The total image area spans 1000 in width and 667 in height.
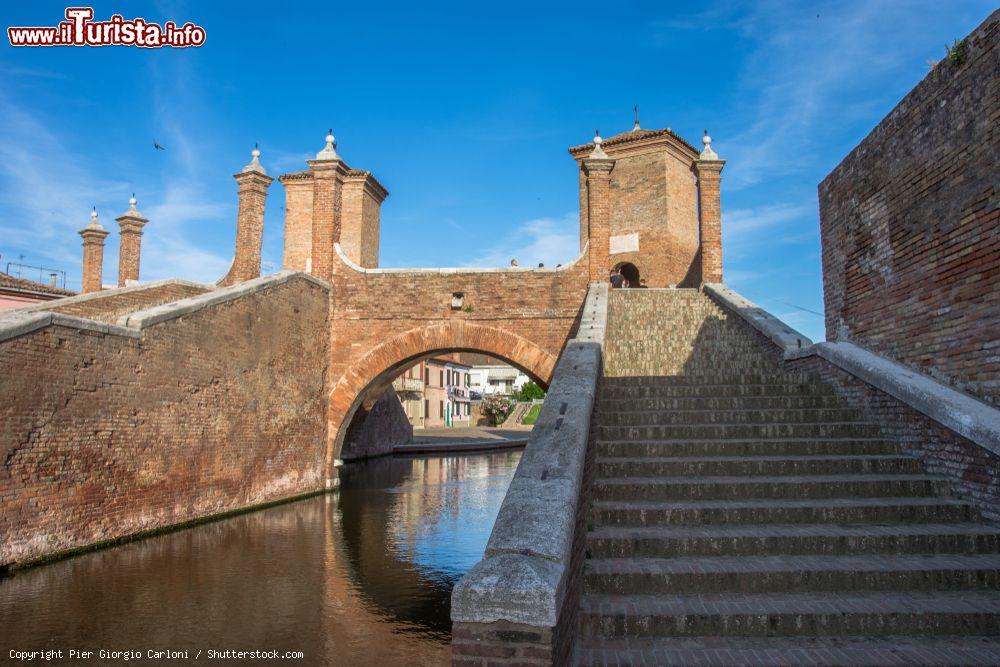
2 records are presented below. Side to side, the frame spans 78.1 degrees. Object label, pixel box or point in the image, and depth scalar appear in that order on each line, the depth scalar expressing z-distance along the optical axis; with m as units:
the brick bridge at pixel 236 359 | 7.33
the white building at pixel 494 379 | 57.00
